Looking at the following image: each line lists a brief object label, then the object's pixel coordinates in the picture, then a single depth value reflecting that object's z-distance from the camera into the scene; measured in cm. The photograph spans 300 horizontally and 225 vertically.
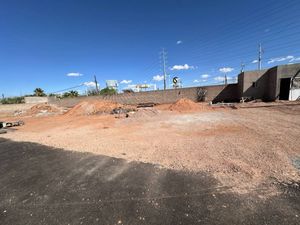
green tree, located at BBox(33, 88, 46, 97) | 4774
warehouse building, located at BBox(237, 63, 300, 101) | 1546
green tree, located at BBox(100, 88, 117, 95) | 4861
